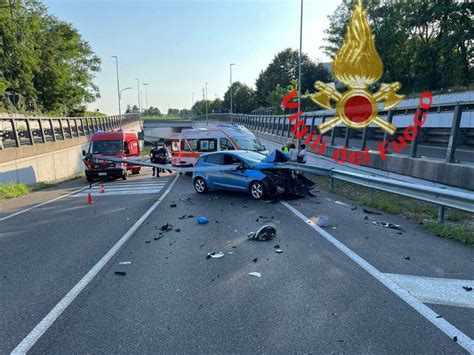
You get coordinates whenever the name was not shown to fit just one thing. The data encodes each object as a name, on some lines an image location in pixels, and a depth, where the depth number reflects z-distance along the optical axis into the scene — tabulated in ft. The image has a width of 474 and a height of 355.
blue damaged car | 36.42
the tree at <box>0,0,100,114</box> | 109.81
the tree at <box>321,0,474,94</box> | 131.03
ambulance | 57.41
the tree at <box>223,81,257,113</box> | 355.97
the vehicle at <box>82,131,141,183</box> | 61.52
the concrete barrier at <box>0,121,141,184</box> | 54.39
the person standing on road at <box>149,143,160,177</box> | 78.79
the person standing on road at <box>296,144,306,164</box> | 52.55
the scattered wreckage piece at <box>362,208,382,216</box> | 29.50
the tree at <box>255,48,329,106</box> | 316.40
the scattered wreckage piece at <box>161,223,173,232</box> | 26.05
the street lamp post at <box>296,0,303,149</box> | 78.63
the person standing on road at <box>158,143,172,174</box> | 78.54
